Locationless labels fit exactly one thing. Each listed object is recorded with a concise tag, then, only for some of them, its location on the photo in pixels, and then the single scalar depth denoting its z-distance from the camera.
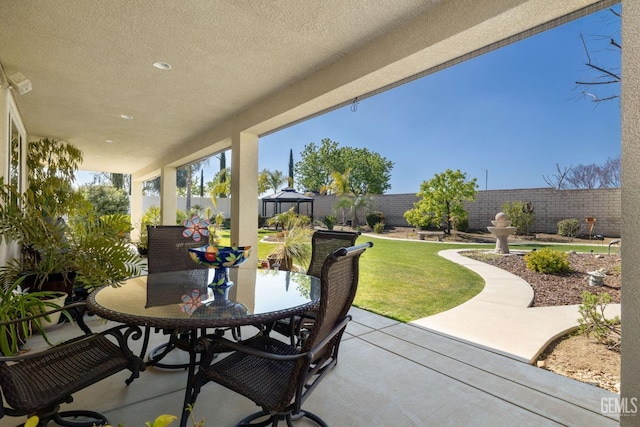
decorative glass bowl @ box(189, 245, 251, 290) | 2.16
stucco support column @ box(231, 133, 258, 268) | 5.10
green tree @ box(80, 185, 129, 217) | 13.20
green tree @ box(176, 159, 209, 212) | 23.97
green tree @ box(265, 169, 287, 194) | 18.09
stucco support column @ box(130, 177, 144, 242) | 12.80
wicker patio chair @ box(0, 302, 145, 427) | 1.43
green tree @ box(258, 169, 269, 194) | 12.95
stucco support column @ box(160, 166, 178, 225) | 9.20
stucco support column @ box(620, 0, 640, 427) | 1.68
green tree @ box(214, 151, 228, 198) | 21.62
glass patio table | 1.65
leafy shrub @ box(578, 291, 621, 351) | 2.80
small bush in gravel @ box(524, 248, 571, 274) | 3.44
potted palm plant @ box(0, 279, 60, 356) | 1.62
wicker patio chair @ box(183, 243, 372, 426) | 1.44
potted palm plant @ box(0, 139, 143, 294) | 2.87
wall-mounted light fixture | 3.61
